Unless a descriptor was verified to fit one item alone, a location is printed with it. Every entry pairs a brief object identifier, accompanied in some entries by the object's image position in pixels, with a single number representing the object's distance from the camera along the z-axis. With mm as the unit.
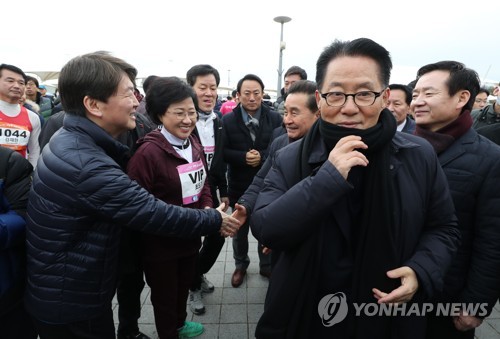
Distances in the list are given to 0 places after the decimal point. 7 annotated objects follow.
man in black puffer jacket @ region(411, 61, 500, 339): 1770
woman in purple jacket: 2305
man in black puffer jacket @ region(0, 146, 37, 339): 1735
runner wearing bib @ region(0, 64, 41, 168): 3945
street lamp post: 12234
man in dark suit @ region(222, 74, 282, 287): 3793
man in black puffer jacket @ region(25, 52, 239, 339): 1615
